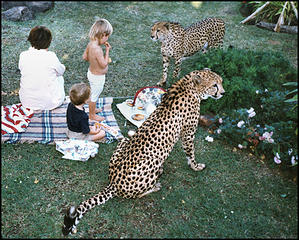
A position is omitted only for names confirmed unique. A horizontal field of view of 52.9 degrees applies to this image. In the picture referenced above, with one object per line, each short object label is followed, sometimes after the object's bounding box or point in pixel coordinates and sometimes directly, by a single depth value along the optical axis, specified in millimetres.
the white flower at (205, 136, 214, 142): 5464
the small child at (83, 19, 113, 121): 4957
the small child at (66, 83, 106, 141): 4652
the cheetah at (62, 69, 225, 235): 3846
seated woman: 5145
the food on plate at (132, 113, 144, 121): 5721
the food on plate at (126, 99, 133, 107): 6119
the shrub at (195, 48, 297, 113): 6102
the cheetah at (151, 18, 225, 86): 6641
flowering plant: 4930
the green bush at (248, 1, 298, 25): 10516
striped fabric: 5129
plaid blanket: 5047
